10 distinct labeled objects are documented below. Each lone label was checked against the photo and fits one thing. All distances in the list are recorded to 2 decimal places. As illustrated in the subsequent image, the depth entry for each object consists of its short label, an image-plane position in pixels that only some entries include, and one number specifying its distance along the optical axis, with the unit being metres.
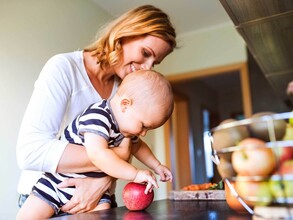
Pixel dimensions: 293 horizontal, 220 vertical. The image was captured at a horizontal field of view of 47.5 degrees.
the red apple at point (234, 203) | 0.57
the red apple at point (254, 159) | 0.44
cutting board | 0.91
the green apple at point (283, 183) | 0.42
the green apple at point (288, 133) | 0.45
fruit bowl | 0.43
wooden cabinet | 1.11
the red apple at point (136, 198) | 0.72
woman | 0.84
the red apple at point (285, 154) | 0.44
